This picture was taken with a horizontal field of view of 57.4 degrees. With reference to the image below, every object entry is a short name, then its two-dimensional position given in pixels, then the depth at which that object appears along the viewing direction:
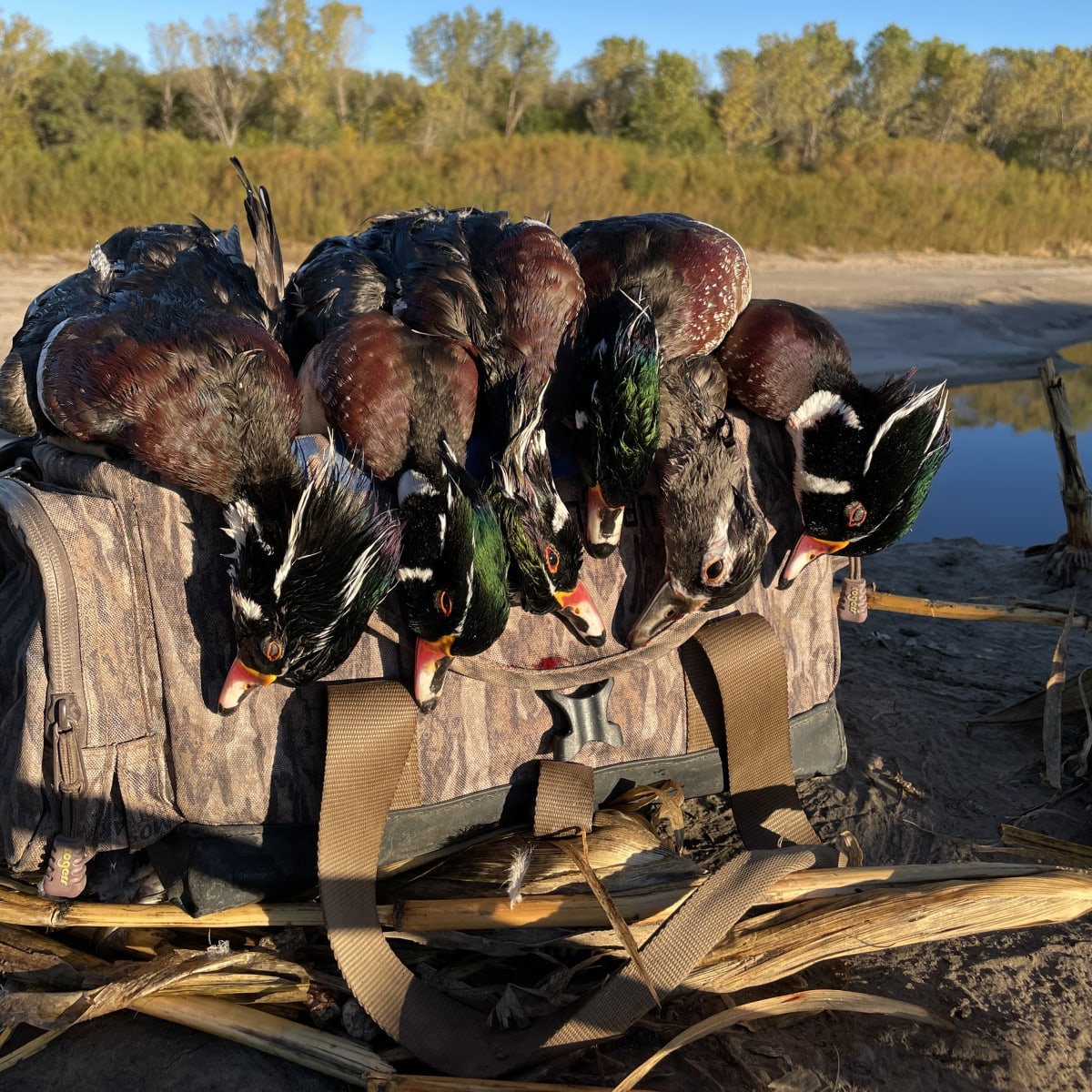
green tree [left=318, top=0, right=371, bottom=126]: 34.41
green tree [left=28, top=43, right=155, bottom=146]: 27.03
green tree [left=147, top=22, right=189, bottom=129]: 31.91
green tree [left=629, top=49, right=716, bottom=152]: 38.44
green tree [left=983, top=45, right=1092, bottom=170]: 43.06
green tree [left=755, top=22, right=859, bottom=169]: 41.66
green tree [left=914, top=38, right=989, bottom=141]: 47.69
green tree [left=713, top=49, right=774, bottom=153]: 40.78
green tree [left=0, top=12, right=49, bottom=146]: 25.67
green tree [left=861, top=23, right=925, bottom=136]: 50.16
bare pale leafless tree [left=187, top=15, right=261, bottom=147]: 31.75
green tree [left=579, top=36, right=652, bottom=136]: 44.66
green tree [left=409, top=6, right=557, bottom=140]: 41.03
